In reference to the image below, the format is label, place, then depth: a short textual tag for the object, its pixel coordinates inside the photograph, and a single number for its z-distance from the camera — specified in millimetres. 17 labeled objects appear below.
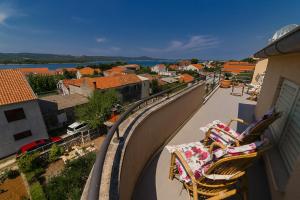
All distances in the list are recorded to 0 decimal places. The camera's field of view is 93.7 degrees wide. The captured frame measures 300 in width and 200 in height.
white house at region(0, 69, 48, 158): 10539
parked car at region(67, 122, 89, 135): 14305
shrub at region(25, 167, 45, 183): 8766
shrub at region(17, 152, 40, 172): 9422
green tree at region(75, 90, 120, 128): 14383
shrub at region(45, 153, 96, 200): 7008
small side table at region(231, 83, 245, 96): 8164
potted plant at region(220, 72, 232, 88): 9914
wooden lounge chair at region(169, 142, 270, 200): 1362
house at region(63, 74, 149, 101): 20812
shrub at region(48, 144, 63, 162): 10719
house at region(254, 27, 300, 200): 1429
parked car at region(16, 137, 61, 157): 11012
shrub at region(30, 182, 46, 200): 7254
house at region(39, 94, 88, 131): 15593
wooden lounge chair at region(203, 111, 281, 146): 1848
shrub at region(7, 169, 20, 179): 9216
